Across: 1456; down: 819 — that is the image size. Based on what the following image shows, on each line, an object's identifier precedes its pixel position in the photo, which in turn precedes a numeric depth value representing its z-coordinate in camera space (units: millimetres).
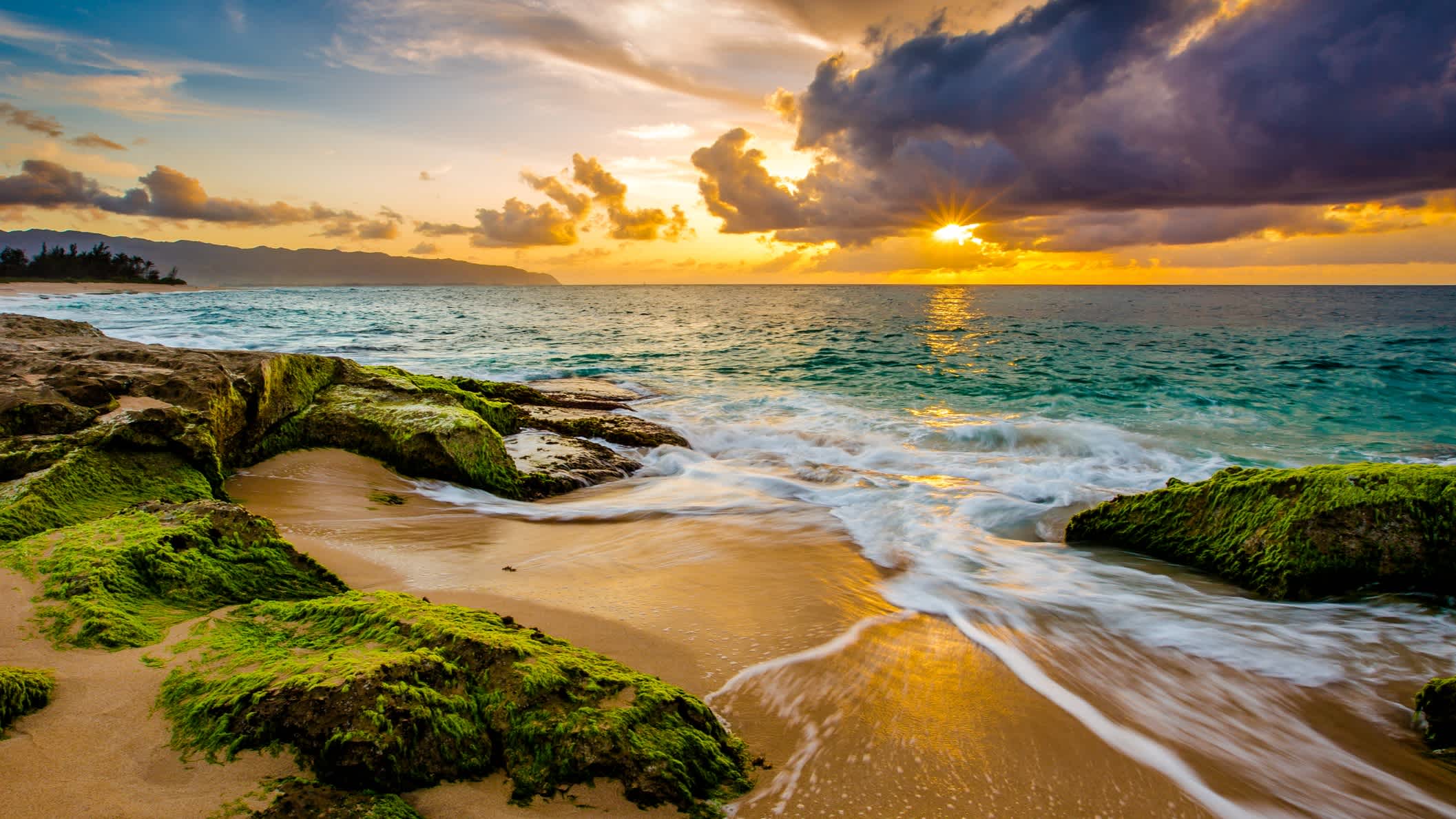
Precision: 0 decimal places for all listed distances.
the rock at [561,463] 6902
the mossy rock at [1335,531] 4504
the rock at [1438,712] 3107
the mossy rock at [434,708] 1980
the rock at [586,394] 12169
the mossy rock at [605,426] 9430
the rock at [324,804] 1753
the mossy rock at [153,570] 2508
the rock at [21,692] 1902
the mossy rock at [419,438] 6477
